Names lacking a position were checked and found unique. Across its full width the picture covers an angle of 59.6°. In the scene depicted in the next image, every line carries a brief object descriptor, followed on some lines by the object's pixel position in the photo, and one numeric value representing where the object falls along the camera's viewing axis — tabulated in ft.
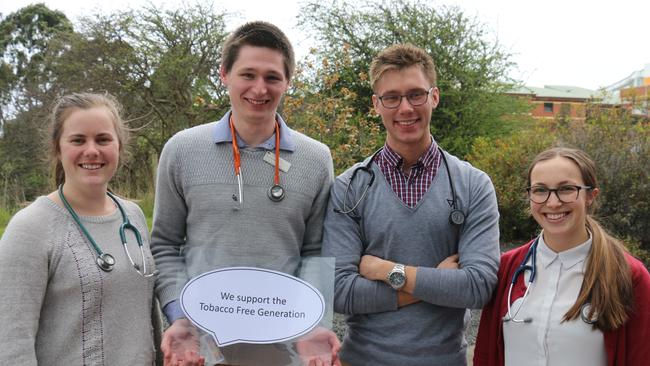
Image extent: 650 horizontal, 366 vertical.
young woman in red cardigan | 8.18
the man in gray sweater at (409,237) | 8.61
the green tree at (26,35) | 98.78
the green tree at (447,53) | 54.75
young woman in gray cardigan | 7.19
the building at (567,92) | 210.79
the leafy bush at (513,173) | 34.50
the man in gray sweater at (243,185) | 8.71
